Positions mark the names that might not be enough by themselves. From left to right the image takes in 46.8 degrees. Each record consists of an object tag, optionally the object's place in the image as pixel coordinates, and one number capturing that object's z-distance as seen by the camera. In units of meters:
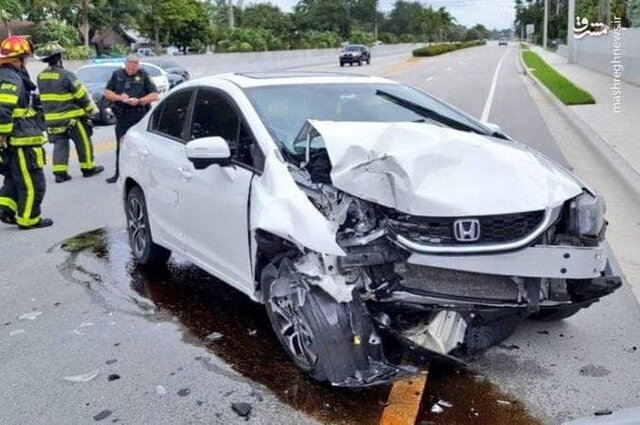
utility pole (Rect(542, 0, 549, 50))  73.38
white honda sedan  3.53
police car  17.78
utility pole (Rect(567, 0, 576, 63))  38.34
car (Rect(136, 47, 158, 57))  47.47
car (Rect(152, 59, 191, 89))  24.20
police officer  10.28
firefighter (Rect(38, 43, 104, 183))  10.34
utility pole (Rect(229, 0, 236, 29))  57.88
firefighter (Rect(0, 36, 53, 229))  7.54
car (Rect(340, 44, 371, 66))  51.84
